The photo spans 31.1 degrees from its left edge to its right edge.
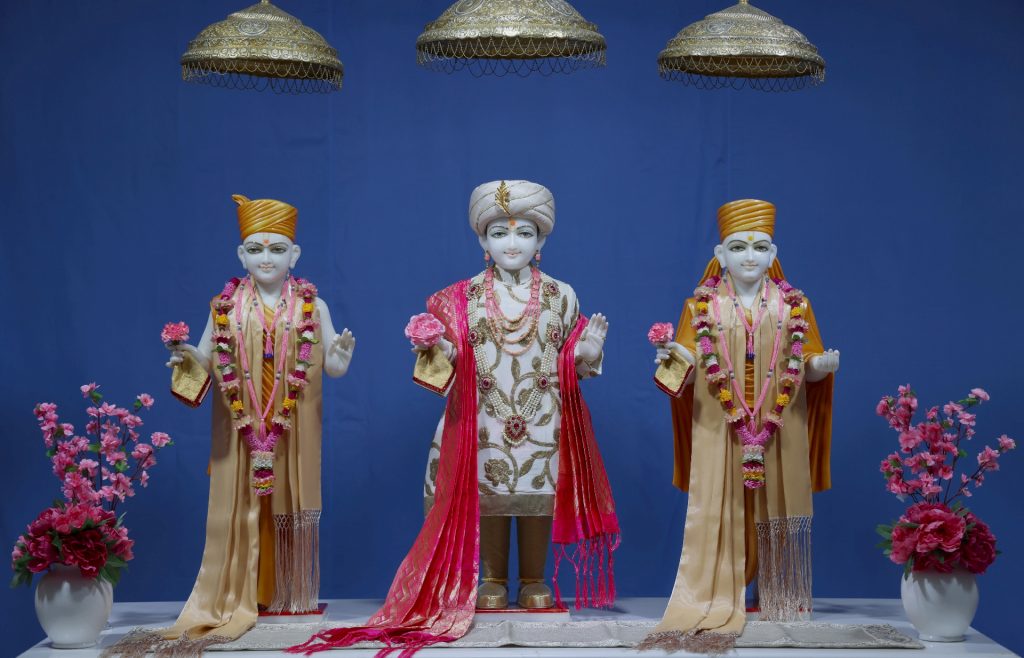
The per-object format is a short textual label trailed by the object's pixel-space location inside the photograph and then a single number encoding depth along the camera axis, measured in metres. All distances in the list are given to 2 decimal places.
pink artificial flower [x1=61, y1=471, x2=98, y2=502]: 6.65
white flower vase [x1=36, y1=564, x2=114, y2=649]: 6.50
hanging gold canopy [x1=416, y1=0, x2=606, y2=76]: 6.47
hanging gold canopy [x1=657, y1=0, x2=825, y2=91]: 6.78
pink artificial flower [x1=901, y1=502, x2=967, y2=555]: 6.58
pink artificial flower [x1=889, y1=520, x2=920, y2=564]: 6.64
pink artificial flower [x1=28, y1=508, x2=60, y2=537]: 6.54
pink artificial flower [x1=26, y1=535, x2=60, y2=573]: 6.51
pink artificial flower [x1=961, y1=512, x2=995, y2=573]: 6.62
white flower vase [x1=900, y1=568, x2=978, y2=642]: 6.62
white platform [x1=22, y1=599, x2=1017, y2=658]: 6.42
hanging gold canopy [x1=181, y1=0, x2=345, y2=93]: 6.78
